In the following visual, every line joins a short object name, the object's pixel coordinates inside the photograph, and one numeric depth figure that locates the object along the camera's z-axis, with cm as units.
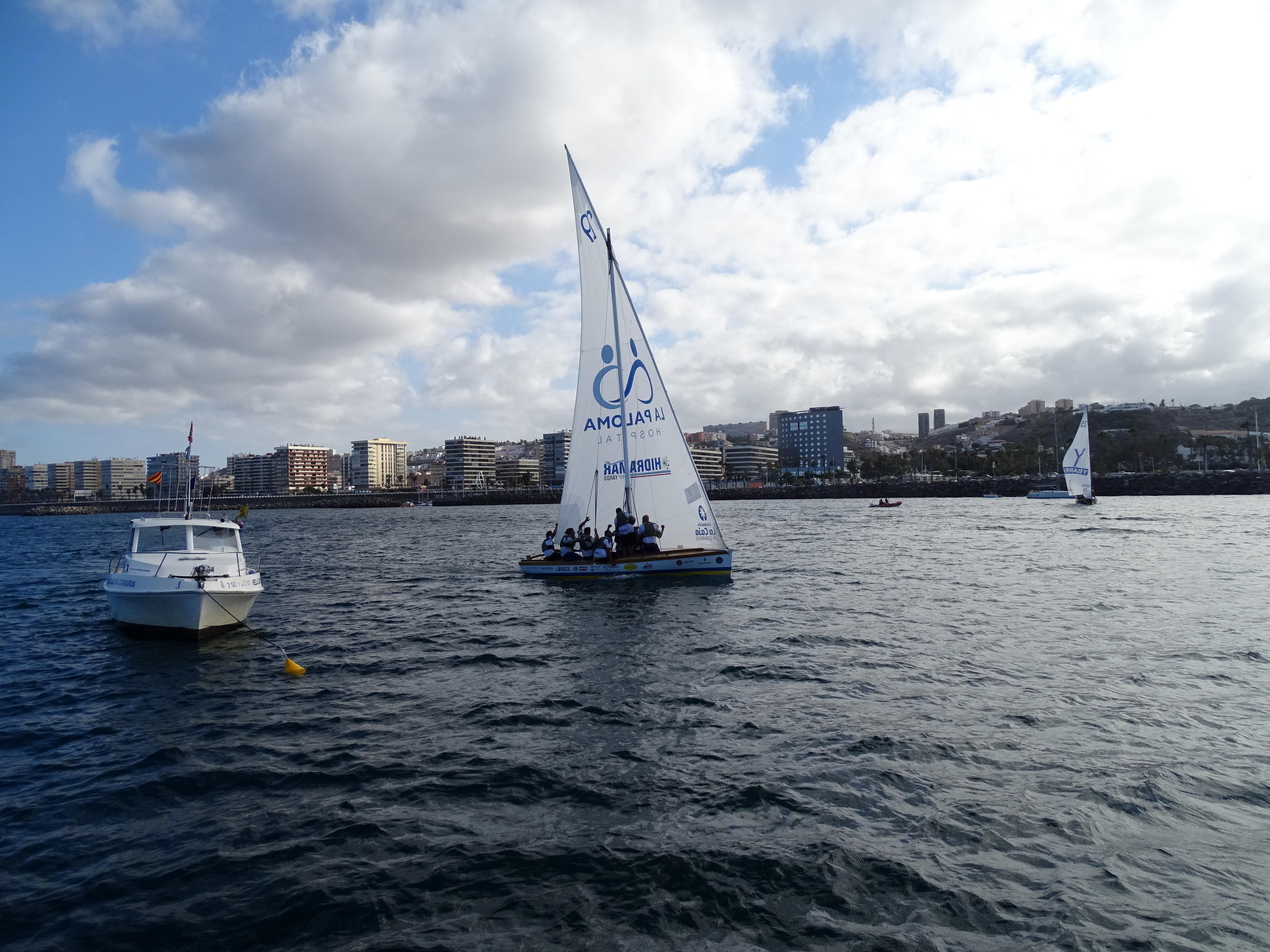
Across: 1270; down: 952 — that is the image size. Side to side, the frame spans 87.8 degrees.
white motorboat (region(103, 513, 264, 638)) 1831
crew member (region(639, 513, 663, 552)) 2755
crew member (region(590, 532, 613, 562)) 2791
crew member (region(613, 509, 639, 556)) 2811
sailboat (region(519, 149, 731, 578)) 2780
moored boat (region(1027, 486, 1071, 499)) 11456
